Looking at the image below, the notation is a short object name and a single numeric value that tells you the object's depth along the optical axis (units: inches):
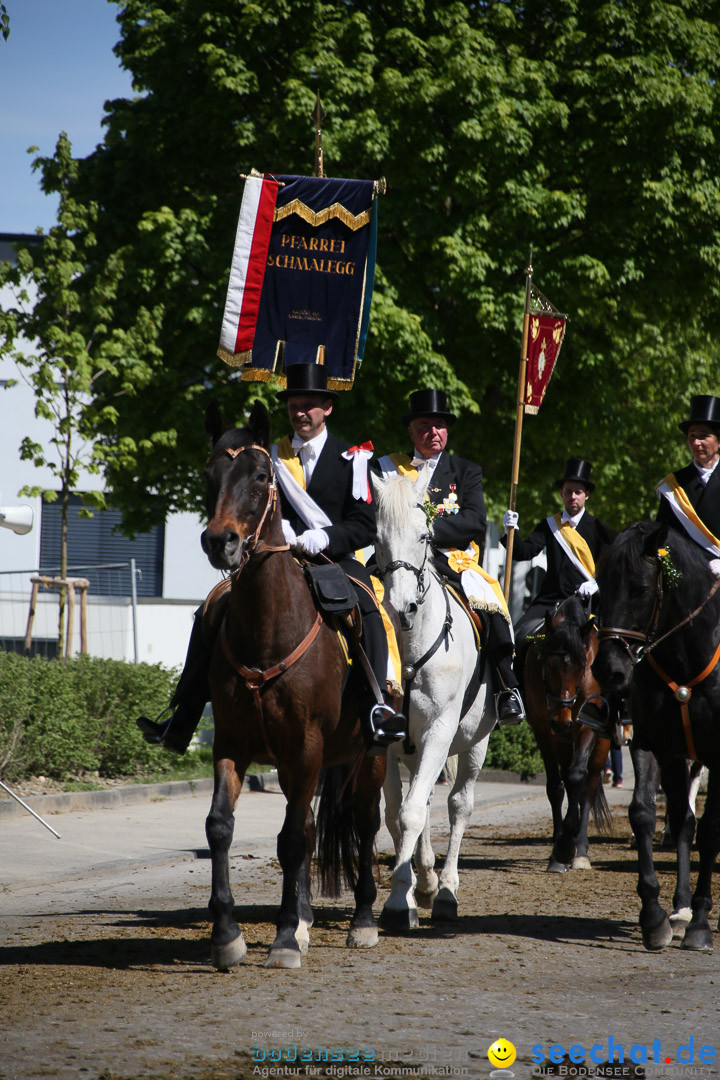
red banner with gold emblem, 1221.7
